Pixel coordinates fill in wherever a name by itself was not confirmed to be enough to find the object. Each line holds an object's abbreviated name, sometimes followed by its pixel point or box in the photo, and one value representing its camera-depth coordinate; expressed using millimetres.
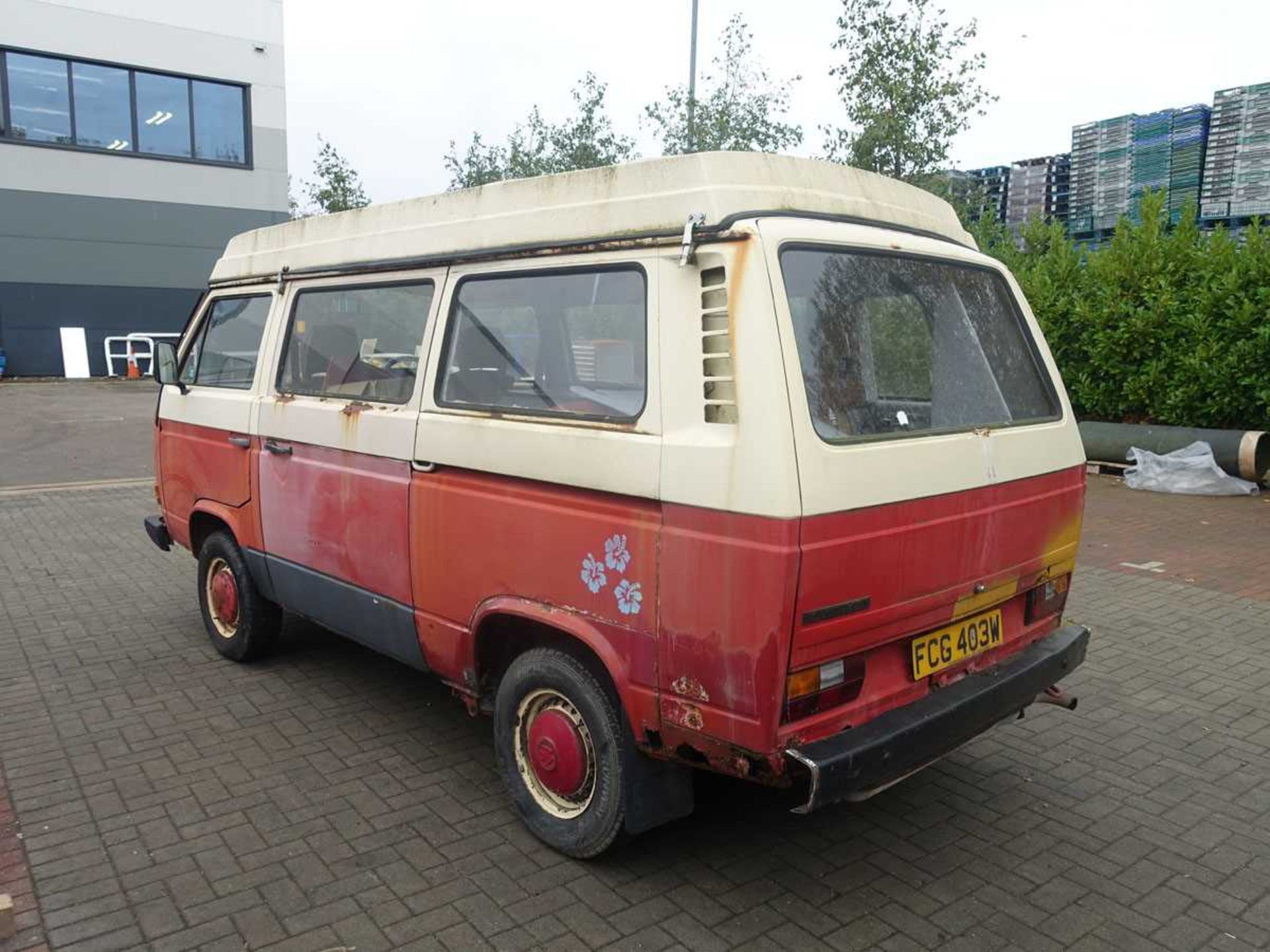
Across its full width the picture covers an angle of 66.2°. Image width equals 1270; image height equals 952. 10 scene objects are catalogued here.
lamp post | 13922
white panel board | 23266
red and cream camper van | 2736
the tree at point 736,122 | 14695
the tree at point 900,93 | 11375
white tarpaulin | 10016
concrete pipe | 9977
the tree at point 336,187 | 24162
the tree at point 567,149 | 18078
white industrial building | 21734
